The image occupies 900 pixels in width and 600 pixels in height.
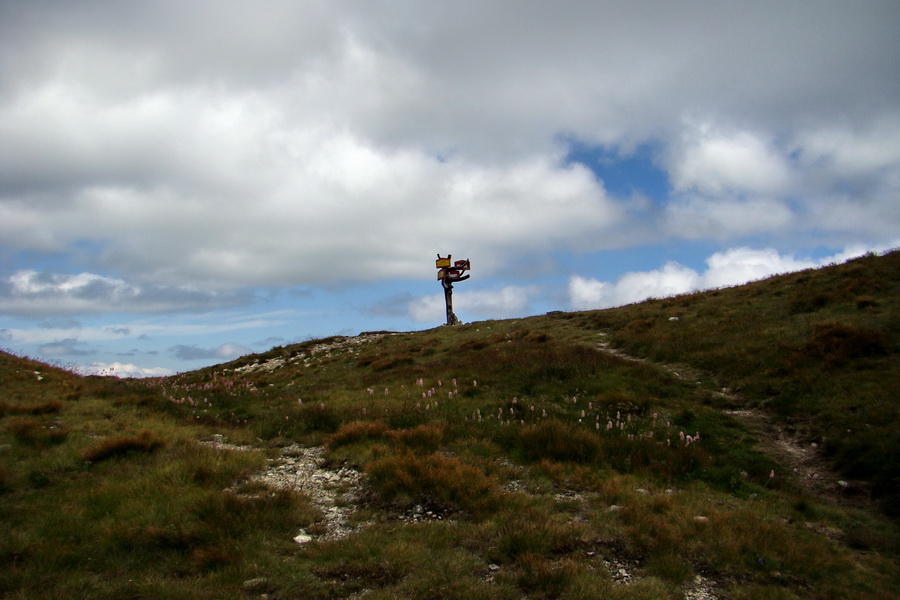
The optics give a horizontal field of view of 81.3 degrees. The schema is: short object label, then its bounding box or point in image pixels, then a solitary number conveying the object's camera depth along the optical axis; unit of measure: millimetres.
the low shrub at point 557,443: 11016
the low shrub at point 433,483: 8656
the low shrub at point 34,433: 10359
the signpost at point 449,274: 41781
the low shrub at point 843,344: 14203
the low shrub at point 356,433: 11609
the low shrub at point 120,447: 9766
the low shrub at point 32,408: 12289
